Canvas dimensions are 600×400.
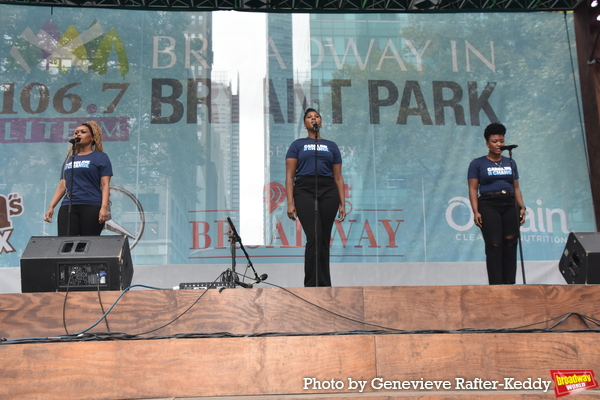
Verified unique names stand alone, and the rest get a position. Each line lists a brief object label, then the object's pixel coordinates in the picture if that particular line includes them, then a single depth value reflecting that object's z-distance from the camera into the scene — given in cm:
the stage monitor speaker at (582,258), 329
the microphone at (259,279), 318
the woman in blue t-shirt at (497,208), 396
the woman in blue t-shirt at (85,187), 387
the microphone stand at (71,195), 375
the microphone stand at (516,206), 398
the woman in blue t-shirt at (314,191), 365
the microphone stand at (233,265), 312
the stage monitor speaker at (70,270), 300
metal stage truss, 563
